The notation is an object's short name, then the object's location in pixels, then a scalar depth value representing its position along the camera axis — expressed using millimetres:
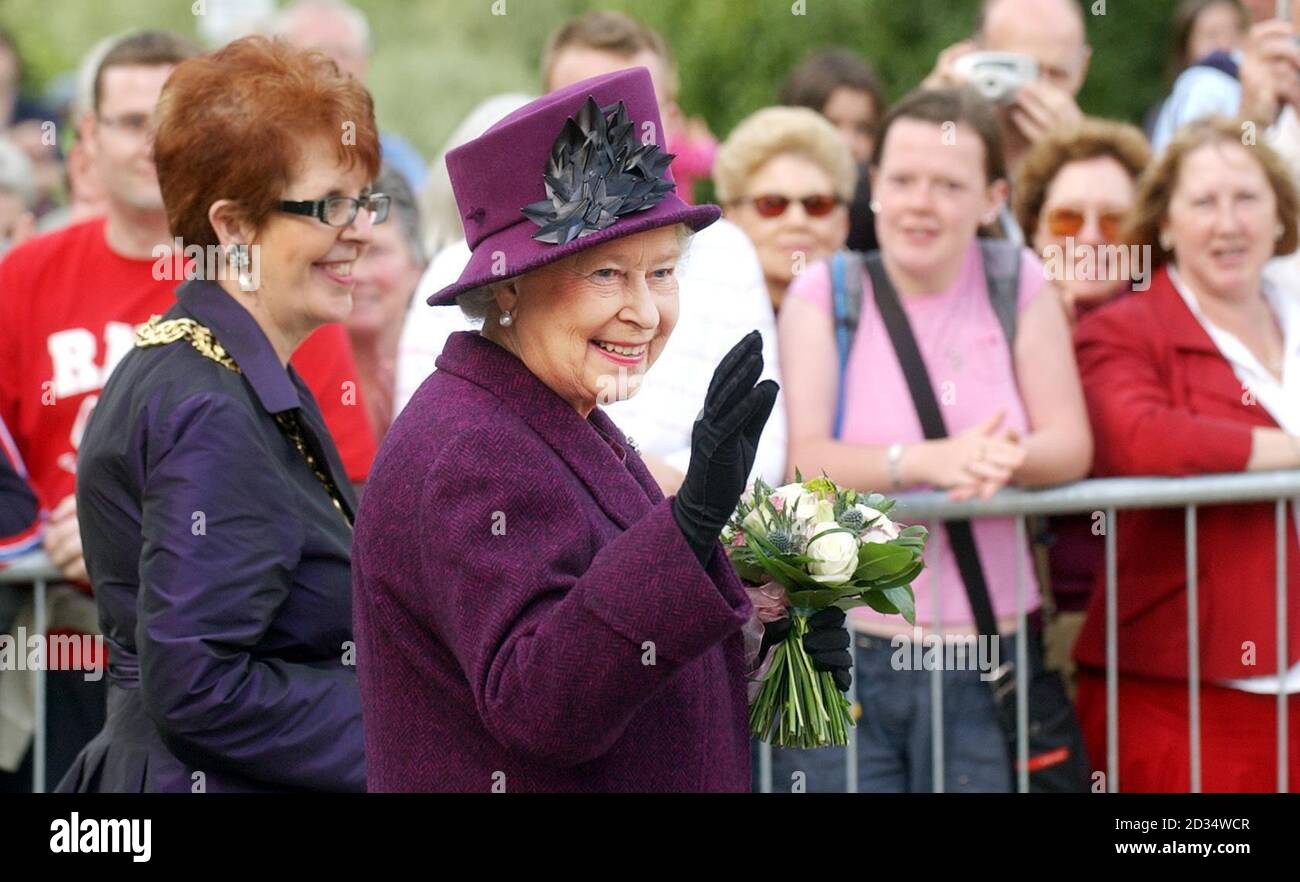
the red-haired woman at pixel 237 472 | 6258
